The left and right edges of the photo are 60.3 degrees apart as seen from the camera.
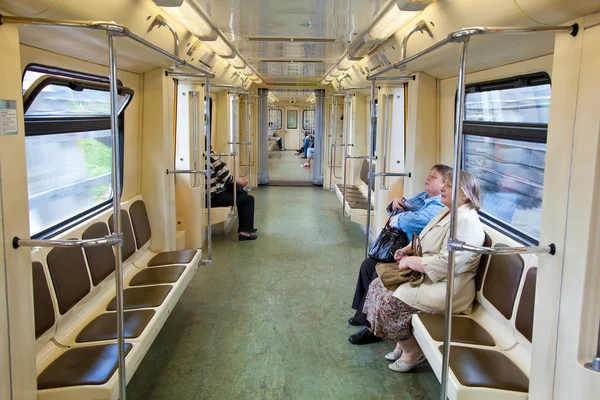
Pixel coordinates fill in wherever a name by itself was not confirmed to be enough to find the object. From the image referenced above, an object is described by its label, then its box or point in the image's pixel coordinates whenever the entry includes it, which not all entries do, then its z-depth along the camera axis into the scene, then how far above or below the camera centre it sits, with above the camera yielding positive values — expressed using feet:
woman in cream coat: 10.85 -3.28
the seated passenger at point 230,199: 24.67 -3.23
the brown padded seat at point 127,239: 14.47 -3.07
